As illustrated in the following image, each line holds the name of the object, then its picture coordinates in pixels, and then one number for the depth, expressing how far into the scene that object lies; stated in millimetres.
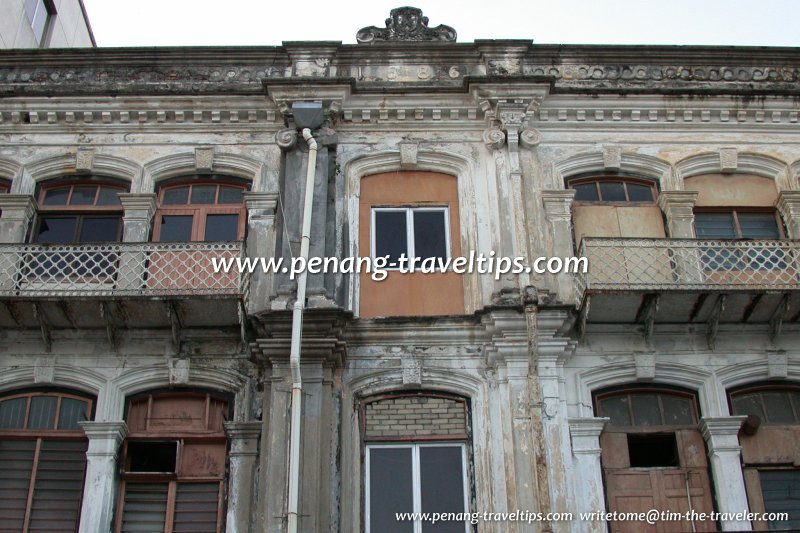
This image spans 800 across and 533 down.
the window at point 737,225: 13891
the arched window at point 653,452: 11539
